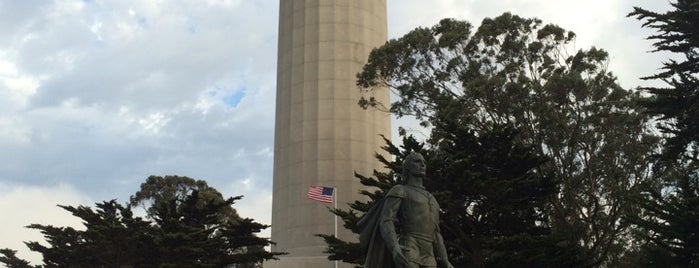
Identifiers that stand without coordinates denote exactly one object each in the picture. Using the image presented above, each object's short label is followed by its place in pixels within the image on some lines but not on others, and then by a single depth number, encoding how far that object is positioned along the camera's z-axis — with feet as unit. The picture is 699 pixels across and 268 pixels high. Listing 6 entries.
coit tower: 147.43
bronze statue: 31.73
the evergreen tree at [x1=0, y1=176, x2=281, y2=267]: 109.09
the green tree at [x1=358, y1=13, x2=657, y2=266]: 106.83
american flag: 122.83
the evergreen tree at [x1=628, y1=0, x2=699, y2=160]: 83.76
